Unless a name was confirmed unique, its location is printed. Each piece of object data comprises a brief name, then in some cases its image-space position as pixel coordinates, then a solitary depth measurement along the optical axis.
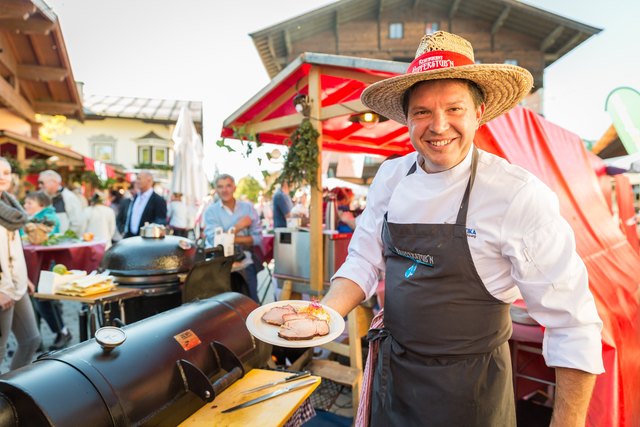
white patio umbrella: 9.41
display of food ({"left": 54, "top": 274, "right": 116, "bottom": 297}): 3.06
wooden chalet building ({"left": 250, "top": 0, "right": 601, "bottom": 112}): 14.59
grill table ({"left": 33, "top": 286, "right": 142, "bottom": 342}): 2.96
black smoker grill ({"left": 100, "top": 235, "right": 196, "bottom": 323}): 3.25
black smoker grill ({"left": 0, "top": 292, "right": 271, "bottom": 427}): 1.23
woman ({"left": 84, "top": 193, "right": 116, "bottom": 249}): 7.21
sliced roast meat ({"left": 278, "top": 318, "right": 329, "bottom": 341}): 1.34
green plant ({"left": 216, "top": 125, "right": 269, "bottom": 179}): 5.27
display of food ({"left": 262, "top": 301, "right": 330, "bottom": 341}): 1.36
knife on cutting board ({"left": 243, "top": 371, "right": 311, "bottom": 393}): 1.85
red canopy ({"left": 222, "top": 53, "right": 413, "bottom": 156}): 3.90
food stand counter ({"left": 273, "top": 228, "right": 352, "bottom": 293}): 4.21
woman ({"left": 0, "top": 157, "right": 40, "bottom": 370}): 3.33
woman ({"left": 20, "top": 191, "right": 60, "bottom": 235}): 5.95
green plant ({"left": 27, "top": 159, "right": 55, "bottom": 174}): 10.77
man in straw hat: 1.25
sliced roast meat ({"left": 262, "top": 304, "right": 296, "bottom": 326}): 1.48
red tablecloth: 5.26
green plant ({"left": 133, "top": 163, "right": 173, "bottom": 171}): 24.50
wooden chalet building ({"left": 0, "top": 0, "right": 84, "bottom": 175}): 8.22
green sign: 5.22
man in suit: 6.64
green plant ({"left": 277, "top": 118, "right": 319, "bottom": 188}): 4.05
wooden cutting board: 1.61
